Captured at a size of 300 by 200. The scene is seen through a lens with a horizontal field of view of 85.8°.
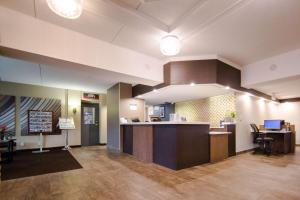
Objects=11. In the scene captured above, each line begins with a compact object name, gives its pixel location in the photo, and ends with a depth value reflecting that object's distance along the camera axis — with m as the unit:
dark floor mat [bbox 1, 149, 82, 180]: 3.69
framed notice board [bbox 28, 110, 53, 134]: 6.94
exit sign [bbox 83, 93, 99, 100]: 8.52
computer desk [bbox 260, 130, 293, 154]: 6.03
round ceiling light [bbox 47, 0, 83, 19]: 2.04
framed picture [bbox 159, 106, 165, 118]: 9.61
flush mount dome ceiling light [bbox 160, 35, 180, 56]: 3.25
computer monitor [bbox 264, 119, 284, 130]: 6.39
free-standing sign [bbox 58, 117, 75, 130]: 7.07
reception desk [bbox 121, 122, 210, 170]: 3.81
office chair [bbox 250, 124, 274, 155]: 5.85
